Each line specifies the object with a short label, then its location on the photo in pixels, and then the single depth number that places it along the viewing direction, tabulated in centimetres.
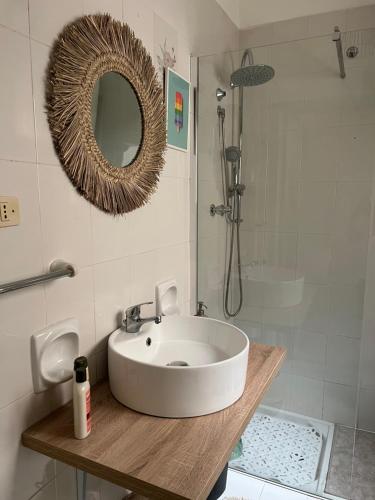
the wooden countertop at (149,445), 82
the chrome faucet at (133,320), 132
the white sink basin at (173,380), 102
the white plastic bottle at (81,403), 94
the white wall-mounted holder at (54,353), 99
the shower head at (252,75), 189
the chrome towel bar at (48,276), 87
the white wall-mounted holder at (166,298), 156
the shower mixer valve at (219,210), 202
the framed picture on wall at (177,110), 154
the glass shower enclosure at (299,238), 187
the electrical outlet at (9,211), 87
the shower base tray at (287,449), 183
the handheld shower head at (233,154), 204
